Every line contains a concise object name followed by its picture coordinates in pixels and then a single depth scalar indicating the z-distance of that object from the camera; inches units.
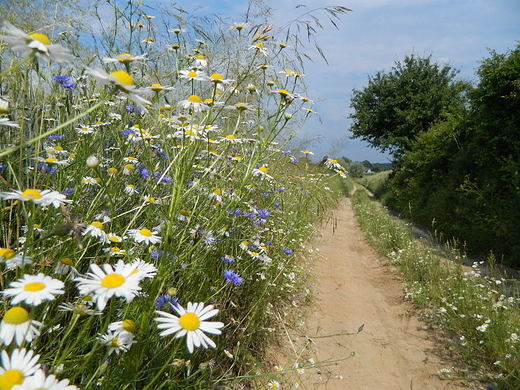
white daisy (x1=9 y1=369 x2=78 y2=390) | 9.6
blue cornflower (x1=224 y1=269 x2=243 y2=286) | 19.4
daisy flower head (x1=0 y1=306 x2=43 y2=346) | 10.2
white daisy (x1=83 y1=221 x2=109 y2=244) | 15.3
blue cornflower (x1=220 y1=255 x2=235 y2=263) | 21.1
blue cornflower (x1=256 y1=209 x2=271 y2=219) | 26.4
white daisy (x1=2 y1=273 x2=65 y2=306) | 10.7
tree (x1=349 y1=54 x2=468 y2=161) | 446.7
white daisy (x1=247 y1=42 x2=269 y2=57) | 21.3
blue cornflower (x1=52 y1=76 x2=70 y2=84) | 23.8
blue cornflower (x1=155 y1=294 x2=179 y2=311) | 15.8
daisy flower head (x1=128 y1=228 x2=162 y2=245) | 16.3
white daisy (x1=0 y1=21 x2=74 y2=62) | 10.8
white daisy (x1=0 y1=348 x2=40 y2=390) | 9.7
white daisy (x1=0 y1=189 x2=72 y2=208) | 11.7
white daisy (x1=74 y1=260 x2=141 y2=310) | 10.7
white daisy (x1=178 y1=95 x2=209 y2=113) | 17.1
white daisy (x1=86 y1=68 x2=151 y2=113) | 11.0
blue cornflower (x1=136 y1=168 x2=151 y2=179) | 21.7
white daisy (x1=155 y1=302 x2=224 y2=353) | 11.5
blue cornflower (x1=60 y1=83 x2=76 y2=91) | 23.6
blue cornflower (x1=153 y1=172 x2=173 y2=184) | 22.1
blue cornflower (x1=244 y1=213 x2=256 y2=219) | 24.7
